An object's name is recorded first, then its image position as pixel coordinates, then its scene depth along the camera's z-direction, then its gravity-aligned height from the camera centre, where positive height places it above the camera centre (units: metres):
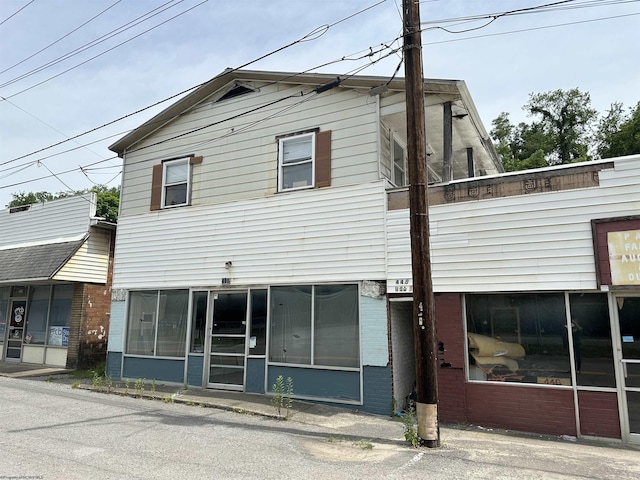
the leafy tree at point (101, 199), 33.36 +12.15
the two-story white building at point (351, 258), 7.93 +1.45
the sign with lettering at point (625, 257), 7.38 +1.13
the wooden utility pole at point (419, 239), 6.80 +1.33
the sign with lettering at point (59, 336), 15.27 -0.40
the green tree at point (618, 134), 29.81 +13.37
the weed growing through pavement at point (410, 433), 6.84 -1.62
